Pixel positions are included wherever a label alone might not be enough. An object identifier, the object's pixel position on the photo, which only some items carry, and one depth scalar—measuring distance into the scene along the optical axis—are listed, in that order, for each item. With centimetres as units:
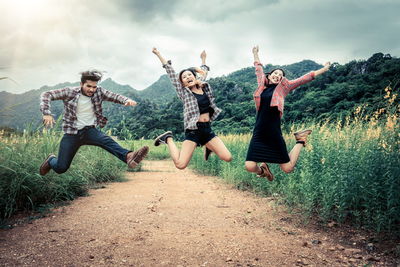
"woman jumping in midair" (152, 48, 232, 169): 449
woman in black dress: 452
